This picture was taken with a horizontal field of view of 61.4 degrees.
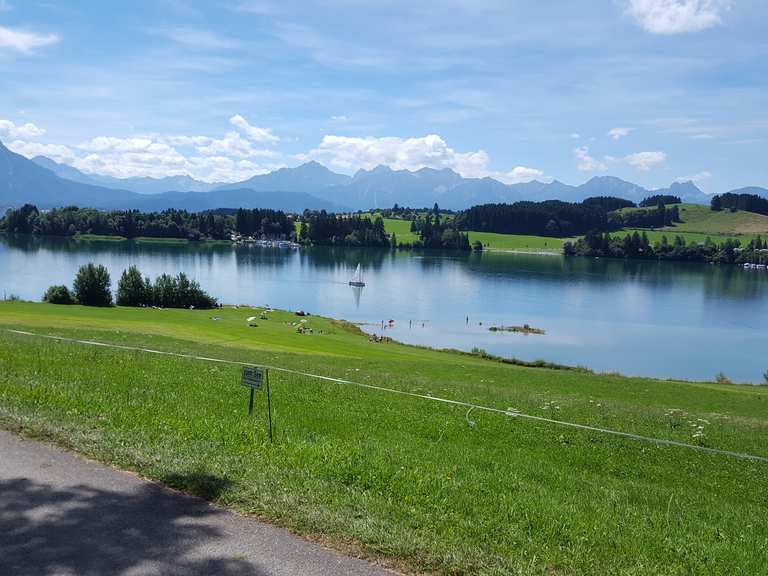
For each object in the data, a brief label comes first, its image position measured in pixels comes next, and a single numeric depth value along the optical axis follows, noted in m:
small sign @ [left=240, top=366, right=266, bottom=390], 10.99
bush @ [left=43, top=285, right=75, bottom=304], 72.12
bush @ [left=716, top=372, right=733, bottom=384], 53.76
